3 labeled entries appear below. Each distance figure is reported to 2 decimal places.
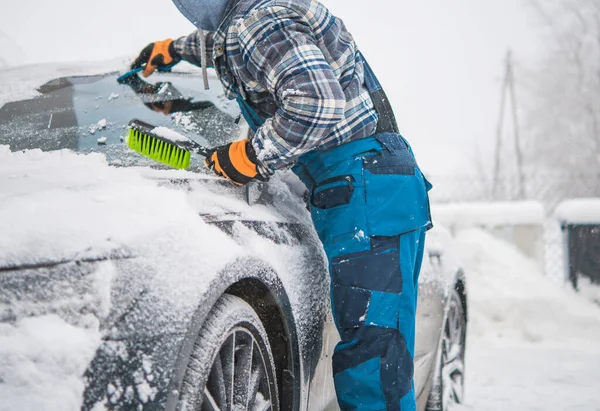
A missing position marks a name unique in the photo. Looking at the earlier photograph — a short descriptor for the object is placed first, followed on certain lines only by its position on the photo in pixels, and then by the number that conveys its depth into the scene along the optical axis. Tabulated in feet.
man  5.62
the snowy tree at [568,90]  66.23
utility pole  72.69
